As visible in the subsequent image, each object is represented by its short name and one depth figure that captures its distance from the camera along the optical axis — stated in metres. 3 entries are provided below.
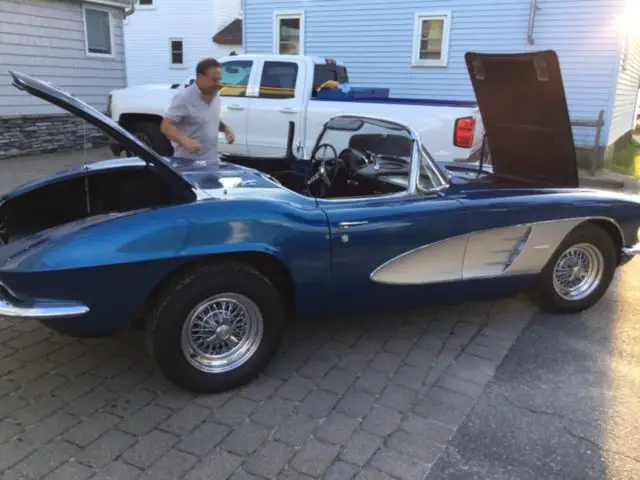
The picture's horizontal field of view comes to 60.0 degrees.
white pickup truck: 7.47
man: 4.54
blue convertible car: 2.63
